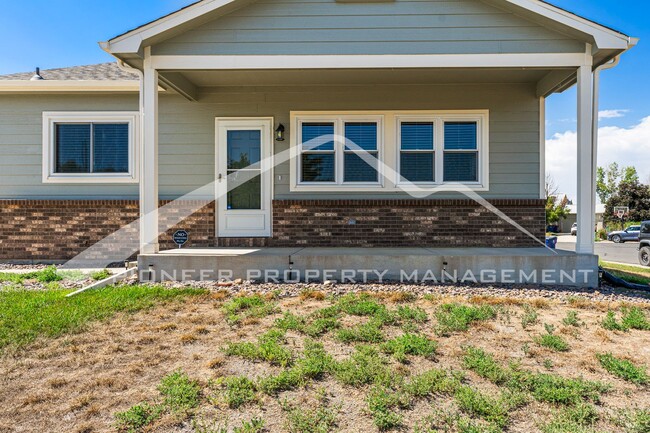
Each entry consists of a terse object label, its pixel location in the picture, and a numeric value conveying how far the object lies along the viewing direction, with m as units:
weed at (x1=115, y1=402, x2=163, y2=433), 2.14
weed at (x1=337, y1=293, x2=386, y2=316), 4.21
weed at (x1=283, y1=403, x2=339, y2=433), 2.13
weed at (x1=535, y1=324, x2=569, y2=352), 3.25
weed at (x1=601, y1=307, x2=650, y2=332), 3.78
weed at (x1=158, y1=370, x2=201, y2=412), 2.35
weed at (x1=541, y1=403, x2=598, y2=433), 2.11
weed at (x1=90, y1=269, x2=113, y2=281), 5.99
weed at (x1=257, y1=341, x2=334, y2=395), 2.57
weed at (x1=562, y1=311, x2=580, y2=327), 3.89
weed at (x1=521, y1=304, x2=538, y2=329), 3.88
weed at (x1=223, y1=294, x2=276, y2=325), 4.09
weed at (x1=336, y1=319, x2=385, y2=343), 3.43
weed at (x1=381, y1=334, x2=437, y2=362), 3.11
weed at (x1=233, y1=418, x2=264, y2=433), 2.09
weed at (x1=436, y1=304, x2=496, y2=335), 3.72
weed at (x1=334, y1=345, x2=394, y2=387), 2.64
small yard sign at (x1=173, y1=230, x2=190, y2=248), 6.61
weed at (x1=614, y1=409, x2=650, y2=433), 2.13
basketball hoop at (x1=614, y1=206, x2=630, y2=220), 33.38
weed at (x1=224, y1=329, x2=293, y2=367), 2.99
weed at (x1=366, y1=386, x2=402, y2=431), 2.18
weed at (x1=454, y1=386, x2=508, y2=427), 2.22
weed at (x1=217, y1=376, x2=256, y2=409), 2.39
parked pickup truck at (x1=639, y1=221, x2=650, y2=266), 12.56
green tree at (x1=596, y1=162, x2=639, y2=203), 47.28
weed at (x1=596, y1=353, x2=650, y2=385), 2.70
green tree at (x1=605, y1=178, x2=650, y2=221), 34.59
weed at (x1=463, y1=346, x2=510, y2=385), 2.69
